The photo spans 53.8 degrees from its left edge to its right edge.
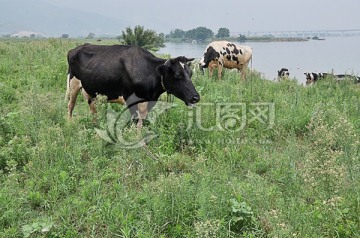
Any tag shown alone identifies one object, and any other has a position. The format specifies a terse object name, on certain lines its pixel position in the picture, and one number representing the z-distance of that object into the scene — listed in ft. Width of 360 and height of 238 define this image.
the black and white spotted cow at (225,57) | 41.73
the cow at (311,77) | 48.19
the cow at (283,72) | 56.91
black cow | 19.60
